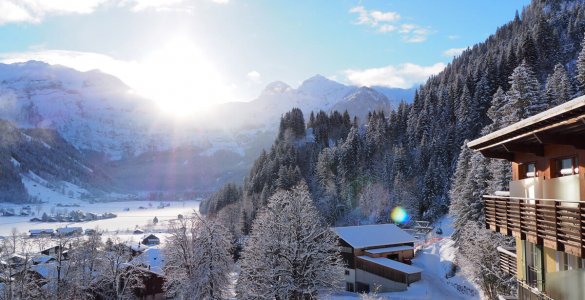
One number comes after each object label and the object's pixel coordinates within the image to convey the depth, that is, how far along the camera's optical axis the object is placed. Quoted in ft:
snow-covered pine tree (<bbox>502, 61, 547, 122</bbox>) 138.31
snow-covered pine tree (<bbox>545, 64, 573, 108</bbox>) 209.72
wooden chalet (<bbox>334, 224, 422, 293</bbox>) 181.16
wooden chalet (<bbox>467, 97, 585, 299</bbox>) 34.32
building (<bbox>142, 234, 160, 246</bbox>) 412.36
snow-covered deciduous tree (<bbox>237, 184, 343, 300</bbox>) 128.16
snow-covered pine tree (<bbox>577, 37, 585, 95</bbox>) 210.73
